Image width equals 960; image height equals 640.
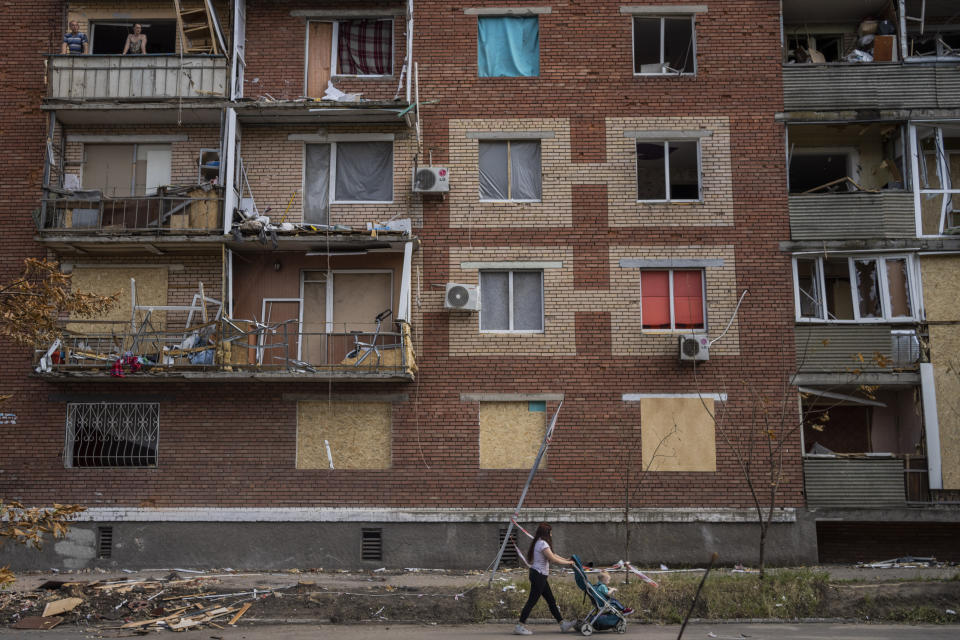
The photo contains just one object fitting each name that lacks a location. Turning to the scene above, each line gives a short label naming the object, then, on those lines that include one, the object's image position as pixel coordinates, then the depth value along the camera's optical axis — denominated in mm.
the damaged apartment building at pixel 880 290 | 17750
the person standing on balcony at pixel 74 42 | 18969
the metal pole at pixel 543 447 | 14605
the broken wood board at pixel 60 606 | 13445
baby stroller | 12078
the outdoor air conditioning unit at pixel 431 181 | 18484
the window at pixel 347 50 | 19578
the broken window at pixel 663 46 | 19562
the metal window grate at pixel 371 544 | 17609
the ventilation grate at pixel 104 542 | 17656
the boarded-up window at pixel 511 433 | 18109
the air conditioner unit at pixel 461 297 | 18109
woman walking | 12211
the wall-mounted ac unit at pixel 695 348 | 17891
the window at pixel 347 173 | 19266
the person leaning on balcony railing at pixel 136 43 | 19328
